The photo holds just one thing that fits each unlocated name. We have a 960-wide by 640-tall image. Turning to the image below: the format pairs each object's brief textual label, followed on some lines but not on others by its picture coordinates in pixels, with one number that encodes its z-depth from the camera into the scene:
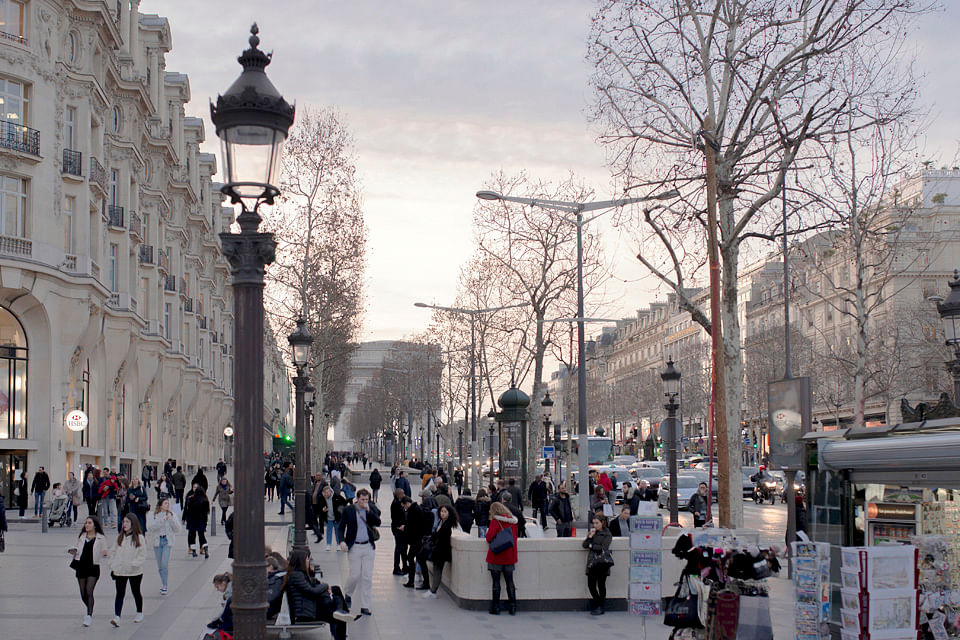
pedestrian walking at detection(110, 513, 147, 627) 14.14
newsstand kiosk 9.72
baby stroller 30.22
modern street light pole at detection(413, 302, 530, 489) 48.49
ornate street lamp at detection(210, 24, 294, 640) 6.63
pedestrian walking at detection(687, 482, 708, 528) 28.62
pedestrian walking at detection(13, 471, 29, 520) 34.38
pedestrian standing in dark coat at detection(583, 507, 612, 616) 14.71
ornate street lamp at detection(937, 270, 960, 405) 15.60
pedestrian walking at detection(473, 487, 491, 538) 22.38
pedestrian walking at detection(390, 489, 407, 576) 19.28
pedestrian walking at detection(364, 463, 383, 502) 41.98
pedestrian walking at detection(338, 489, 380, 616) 14.92
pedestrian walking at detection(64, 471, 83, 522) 31.49
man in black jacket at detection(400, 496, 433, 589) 18.14
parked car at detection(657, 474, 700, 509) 40.72
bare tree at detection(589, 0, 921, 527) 19.05
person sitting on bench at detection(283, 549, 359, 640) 11.97
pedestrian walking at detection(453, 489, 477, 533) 22.70
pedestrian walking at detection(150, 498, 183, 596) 17.03
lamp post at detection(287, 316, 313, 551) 19.66
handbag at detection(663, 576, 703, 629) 11.01
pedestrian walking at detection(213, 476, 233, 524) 28.56
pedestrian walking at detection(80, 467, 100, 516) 30.91
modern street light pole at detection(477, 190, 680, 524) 24.72
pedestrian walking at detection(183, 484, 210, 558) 23.16
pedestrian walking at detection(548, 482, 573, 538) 22.77
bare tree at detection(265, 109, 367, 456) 47.03
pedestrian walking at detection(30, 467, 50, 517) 32.72
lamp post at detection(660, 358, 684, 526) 24.19
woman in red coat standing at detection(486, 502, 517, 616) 14.69
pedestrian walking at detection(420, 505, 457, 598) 16.34
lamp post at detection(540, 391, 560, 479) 44.41
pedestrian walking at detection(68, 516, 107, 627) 13.84
